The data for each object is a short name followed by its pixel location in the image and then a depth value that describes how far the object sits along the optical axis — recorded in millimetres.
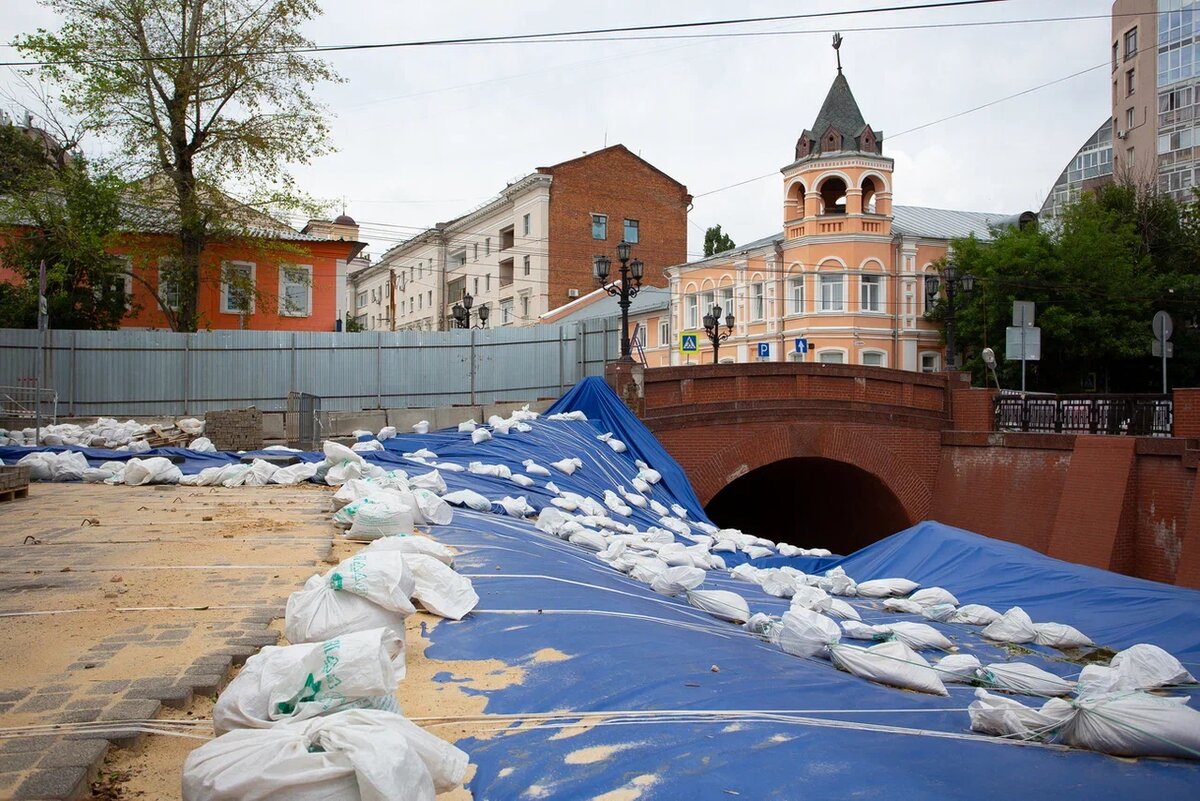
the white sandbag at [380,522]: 7668
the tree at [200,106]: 21531
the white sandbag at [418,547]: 6297
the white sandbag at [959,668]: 6590
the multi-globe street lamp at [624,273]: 18250
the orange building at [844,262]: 38250
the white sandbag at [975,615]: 9648
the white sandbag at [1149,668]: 6662
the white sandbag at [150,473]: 11891
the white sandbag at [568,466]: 14031
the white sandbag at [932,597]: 10219
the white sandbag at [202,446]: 14078
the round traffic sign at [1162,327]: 18281
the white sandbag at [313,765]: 2693
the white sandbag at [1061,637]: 8961
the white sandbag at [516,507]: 10852
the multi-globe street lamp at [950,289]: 20416
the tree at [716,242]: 55000
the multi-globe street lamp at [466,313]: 27647
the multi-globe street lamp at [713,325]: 28938
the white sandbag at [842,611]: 8641
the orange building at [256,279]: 23641
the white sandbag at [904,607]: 9969
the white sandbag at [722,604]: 7516
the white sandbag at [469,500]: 10477
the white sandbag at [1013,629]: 8953
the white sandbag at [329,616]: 4609
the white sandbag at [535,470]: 13352
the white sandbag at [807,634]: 6543
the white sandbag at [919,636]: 7902
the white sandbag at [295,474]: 12062
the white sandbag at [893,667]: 5914
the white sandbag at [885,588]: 11047
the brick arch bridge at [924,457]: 17344
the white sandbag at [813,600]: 8695
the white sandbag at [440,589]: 5508
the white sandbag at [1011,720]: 4871
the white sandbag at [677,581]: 7989
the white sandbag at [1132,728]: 4672
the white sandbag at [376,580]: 4758
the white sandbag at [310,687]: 3412
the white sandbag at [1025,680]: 6289
